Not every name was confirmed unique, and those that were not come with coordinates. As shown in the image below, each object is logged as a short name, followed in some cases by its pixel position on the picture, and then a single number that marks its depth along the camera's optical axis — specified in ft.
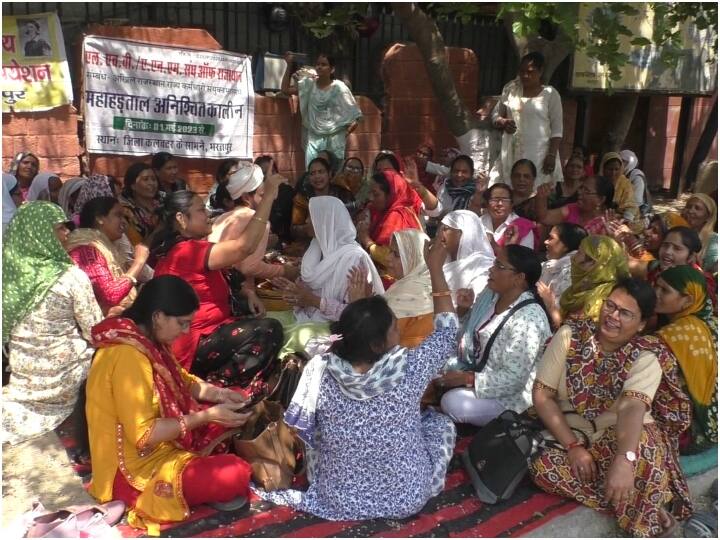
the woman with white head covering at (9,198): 18.69
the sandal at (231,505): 10.25
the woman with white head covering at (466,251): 15.53
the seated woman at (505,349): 12.25
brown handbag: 10.91
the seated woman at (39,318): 12.27
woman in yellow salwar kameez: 9.54
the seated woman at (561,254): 14.90
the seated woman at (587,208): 17.67
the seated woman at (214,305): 12.45
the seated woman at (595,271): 12.76
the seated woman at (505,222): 16.92
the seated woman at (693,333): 11.05
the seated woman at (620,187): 19.43
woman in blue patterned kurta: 9.32
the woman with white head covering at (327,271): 14.62
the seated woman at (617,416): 10.05
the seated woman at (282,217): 20.42
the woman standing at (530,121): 22.72
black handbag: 10.75
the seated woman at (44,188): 20.74
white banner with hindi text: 22.76
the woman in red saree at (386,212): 17.83
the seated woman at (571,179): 21.89
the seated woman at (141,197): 17.57
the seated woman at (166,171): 20.51
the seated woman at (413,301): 13.08
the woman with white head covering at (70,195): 18.90
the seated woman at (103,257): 13.24
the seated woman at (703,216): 16.84
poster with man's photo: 21.71
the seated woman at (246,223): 14.56
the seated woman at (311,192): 20.12
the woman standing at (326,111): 25.03
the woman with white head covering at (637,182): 21.70
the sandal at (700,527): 10.37
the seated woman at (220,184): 18.22
